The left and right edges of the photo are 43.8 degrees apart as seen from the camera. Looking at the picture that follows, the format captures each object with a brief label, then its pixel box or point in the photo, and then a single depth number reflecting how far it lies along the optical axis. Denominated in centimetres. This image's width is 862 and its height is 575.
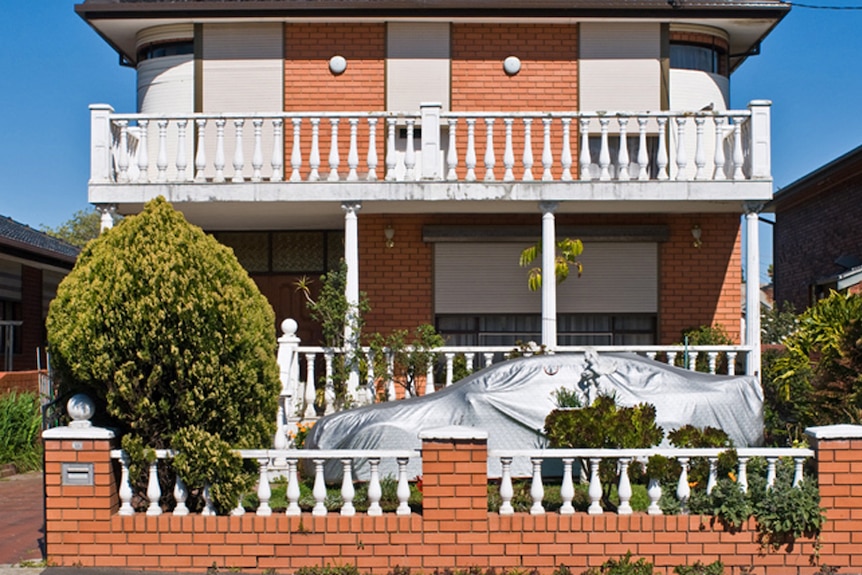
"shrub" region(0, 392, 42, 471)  1365
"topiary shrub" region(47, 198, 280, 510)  814
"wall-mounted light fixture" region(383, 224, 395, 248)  1653
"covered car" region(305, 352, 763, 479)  1062
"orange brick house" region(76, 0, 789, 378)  1634
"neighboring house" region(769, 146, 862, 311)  1966
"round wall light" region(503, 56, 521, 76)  1672
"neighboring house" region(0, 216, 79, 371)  2009
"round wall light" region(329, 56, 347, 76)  1666
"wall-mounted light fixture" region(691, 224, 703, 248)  1655
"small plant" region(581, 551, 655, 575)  798
